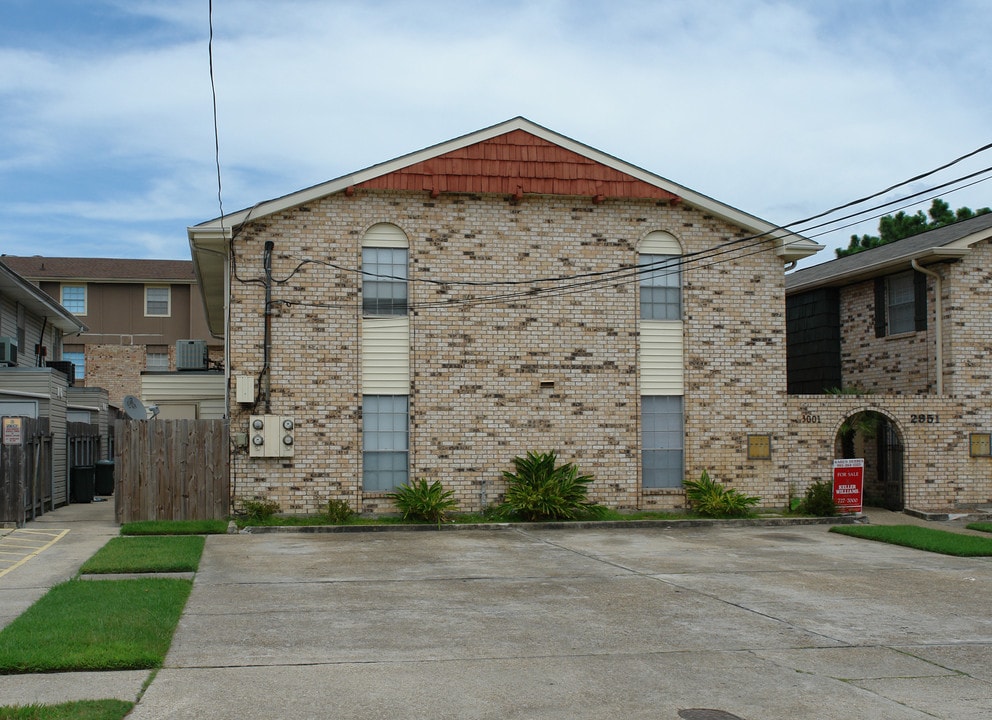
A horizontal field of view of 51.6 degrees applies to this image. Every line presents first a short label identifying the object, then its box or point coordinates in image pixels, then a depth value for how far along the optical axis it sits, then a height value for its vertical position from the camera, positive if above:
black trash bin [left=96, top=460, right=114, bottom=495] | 28.22 -1.88
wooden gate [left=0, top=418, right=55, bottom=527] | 18.38 -1.16
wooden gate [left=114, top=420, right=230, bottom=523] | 18.95 -1.12
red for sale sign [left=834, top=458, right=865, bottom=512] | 21.30 -1.57
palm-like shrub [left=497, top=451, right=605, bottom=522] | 19.48 -1.58
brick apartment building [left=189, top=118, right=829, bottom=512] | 19.70 +1.61
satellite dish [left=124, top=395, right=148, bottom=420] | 21.28 +0.02
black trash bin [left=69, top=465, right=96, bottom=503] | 25.52 -1.82
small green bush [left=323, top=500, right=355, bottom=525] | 18.95 -1.90
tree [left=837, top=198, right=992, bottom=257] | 48.69 +8.95
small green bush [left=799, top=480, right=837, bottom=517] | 20.86 -1.91
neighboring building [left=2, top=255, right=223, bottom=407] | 47.97 +4.48
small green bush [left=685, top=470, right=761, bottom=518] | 20.48 -1.83
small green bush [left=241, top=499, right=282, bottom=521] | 19.08 -1.86
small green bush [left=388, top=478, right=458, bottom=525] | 19.20 -1.75
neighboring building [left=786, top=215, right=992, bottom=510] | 21.86 +0.49
